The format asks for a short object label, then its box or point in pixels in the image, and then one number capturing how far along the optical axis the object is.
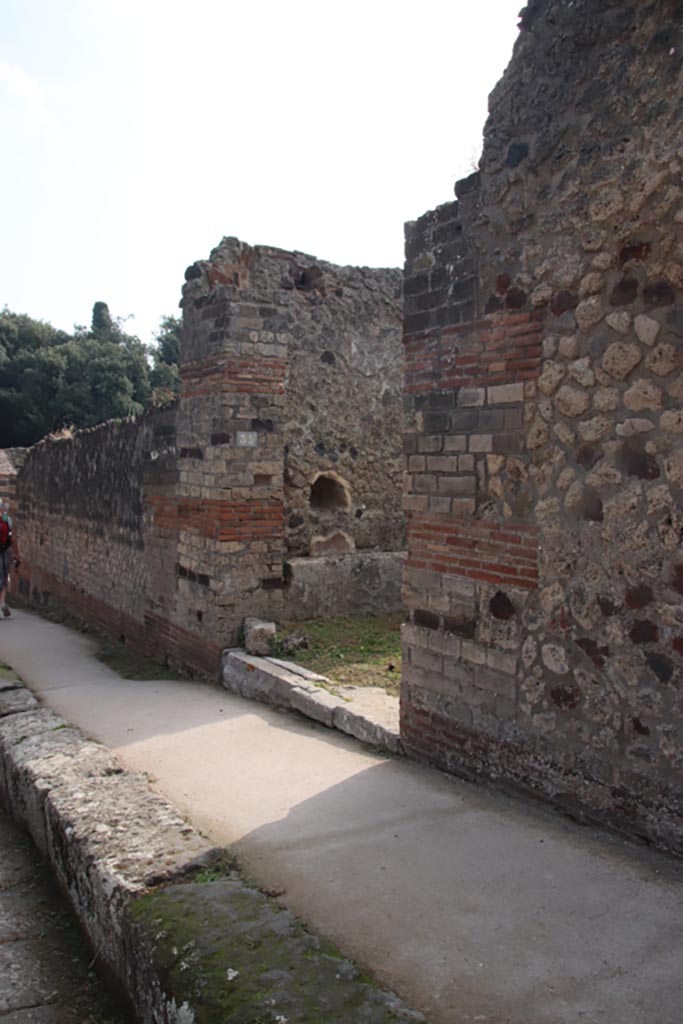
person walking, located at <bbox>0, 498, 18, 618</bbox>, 11.80
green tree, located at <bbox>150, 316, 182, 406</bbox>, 33.75
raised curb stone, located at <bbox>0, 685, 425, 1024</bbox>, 2.34
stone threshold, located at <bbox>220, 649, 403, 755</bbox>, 5.05
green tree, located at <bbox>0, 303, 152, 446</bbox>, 30.39
